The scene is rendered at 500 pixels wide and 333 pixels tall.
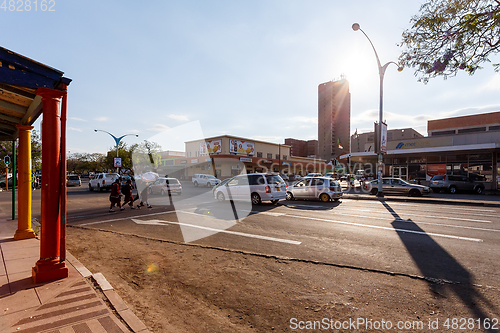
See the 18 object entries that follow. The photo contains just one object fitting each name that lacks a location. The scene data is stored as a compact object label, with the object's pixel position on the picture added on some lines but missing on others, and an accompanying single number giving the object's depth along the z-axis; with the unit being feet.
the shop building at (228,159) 169.89
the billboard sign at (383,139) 65.90
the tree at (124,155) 196.54
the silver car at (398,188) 68.44
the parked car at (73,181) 113.60
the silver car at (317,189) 53.57
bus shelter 13.32
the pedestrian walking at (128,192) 44.98
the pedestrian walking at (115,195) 41.57
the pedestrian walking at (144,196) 46.20
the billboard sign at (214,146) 170.60
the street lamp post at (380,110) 64.64
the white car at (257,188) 47.80
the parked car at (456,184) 78.98
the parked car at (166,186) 73.41
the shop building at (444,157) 88.89
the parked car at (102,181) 81.61
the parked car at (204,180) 109.70
